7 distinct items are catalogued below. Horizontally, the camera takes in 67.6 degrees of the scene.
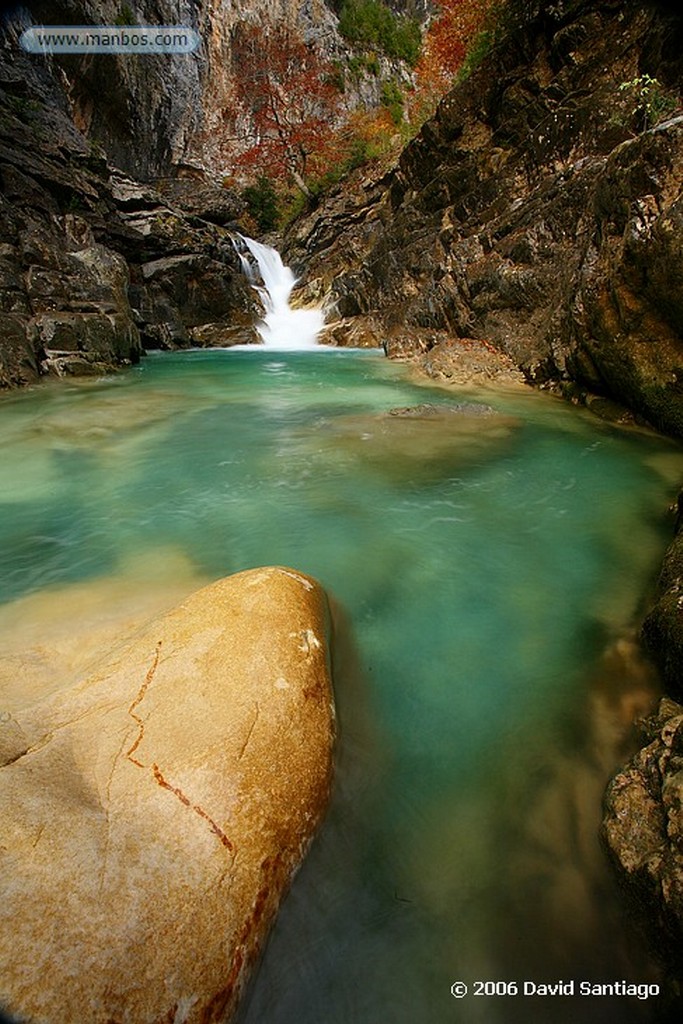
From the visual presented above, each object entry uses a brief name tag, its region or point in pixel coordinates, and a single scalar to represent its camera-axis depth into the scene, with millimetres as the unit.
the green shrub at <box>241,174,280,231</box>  27297
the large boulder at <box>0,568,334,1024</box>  1206
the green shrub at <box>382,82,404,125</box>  27906
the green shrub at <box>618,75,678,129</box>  7344
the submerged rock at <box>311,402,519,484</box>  5160
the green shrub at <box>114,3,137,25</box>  22516
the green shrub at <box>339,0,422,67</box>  30938
